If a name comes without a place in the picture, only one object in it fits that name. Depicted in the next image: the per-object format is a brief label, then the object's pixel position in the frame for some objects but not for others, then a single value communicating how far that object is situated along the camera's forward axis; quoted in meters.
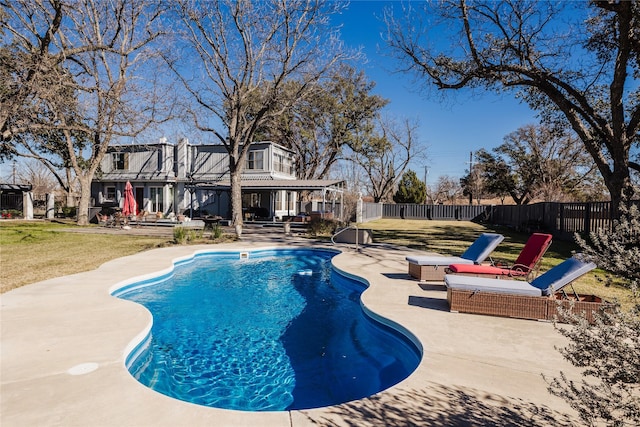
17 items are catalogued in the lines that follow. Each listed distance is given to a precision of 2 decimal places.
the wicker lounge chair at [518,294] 5.35
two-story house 27.89
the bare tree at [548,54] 11.73
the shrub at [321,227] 17.86
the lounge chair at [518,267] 6.81
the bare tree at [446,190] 53.59
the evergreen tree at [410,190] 43.22
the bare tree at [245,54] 17.19
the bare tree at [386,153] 35.91
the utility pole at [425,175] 44.11
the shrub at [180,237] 13.63
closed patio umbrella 20.12
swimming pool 4.27
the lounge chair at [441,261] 7.73
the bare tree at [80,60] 10.90
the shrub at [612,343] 2.06
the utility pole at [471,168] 43.16
